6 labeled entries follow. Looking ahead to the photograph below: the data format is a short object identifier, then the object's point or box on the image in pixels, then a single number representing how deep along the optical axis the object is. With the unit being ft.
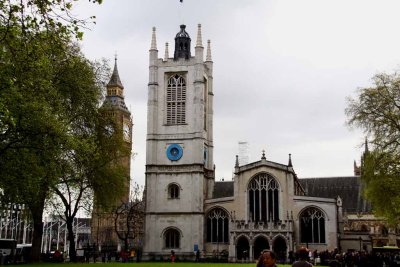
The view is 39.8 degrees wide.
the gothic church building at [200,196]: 166.09
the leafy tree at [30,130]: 73.61
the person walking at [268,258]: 30.25
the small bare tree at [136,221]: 205.98
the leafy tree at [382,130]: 105.70
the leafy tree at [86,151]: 111.65
